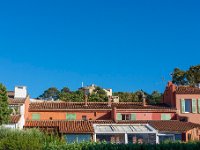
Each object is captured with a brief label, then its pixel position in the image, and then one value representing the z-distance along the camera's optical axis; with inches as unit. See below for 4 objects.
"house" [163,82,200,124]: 2578.7
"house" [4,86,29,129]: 2126.0
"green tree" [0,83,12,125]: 1971.0
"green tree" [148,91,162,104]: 3734.3
